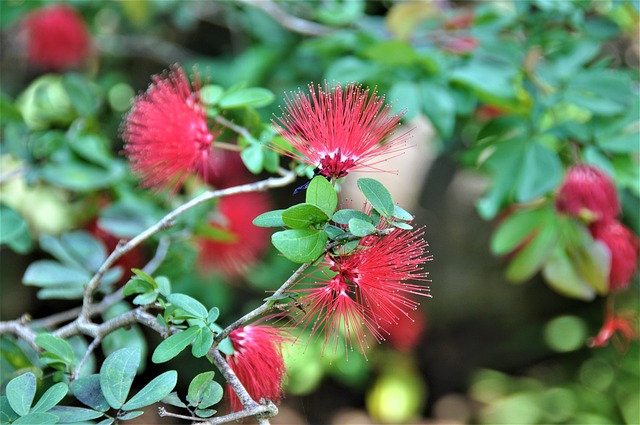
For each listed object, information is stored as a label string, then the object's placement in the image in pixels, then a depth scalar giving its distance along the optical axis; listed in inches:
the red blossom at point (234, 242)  58.3
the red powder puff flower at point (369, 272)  27.0
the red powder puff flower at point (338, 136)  27.8
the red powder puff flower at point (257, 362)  30.0
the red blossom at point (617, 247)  48.7
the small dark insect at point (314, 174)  28.3
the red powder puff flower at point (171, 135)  36.2
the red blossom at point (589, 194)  46.9
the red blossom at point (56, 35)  70.2
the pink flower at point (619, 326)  47.3
